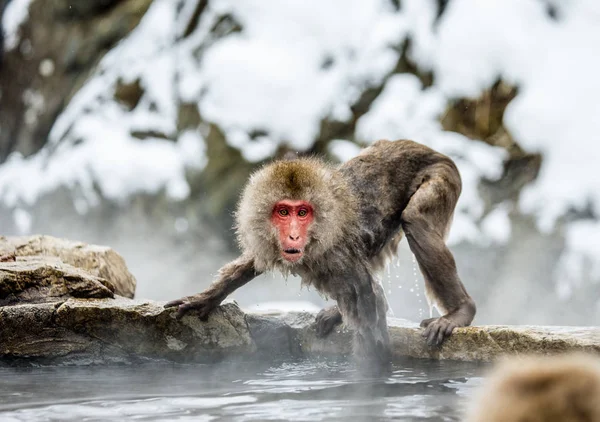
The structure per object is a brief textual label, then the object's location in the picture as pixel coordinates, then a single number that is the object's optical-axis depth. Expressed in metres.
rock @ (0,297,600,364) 7.24
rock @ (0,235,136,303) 9.51
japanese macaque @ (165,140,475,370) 7.34
